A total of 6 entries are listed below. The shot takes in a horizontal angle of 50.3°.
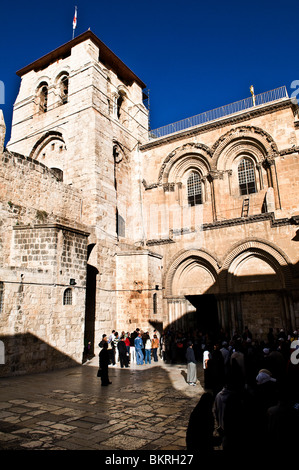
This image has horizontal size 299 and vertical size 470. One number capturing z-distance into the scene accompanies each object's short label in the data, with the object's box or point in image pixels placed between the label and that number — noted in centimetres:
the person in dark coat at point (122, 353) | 1146
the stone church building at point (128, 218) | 1149
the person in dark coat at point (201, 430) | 292
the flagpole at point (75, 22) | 2090
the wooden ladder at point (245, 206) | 1627
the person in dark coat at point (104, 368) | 844
